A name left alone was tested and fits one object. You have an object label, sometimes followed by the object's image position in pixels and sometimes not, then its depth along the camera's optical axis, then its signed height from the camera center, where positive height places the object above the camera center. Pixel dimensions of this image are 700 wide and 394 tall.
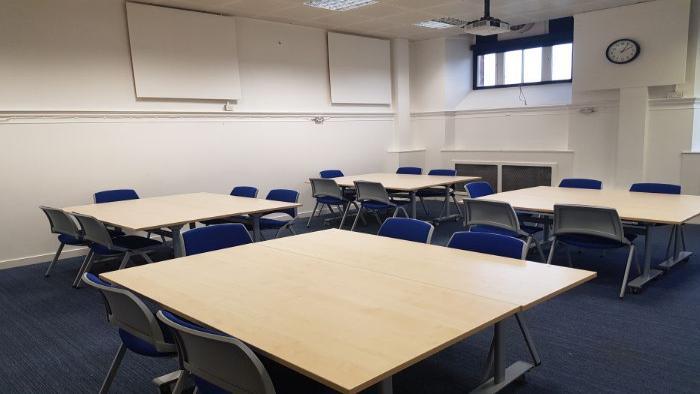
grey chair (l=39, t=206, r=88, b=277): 4.23 -0.77
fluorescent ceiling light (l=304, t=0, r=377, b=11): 5.92 +1.56
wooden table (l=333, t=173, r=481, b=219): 5.85 -0.72
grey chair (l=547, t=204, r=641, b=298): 3.62 -0.86
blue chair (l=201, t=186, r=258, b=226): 4.86 -0.70
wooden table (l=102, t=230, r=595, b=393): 1.51 -0.70
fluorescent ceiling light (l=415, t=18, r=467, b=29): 6.29 +1.49
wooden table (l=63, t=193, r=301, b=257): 3.89 -0.67
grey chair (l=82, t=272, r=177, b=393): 1.94 -0.78
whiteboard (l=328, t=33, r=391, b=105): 7.77 +0.99
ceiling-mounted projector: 4.94 +1.00
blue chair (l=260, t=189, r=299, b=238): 4.96 -0.82
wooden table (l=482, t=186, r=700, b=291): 3.59 -0.74
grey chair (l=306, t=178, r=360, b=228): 6.28 -0.84
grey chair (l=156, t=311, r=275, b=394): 1.46 -0.73
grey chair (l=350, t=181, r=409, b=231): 5.81 -0.85
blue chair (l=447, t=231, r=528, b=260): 2.58 -0.68
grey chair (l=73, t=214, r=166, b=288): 3.92 -0.90
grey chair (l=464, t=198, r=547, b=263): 4.04 -0.84
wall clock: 6.42 +0.88
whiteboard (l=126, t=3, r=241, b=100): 5.77 +1.05
